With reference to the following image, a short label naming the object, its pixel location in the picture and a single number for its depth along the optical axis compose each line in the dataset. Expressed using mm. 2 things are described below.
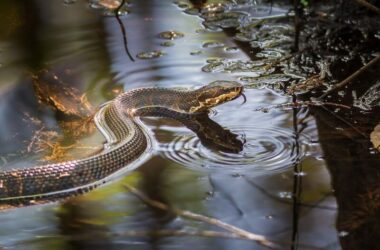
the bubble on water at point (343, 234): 7379
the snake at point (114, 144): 8953
